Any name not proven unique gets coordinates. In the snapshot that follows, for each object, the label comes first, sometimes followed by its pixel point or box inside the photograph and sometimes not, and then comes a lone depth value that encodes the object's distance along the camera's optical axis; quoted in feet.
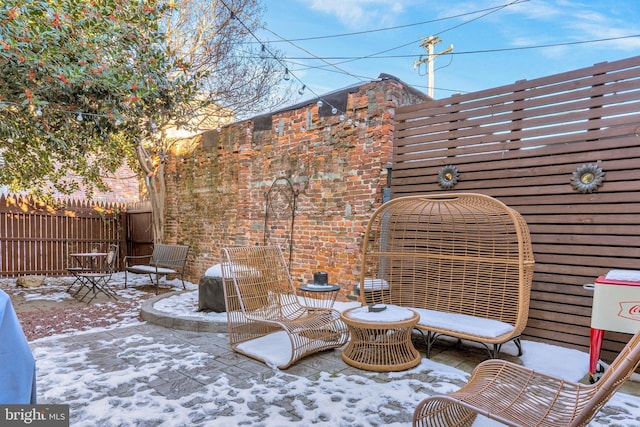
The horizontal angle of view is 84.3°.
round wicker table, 9.37
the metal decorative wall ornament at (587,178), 10.12
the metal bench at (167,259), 20.10
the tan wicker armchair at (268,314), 10.11
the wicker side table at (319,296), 11.89
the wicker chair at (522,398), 4.33
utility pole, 33.30
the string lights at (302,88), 15.85
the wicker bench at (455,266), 9.92
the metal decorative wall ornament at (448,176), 12.65
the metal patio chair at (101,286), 17.61
